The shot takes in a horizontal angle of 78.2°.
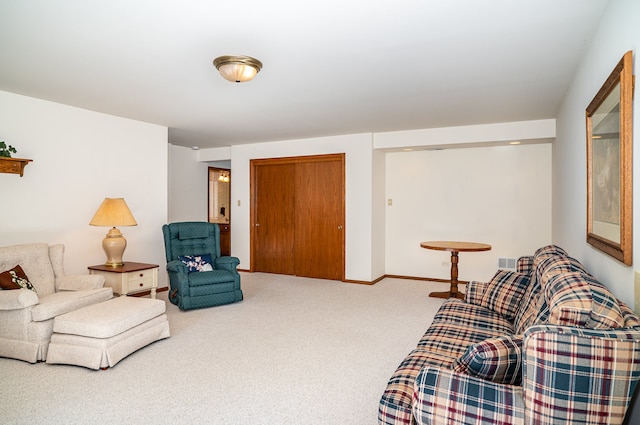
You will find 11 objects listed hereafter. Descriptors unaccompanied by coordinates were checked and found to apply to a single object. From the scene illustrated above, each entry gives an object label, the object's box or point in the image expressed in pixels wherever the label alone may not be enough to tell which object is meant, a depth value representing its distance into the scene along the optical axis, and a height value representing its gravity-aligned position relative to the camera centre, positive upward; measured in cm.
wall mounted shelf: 368 +43
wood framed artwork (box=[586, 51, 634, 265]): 169 +23
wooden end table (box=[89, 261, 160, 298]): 427 -75
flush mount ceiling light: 274 +102
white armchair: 305 -74
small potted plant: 367 +57
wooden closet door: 635 -10
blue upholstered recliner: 452 -75
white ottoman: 291 -96
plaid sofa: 116 -53
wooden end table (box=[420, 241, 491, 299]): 494 -49
